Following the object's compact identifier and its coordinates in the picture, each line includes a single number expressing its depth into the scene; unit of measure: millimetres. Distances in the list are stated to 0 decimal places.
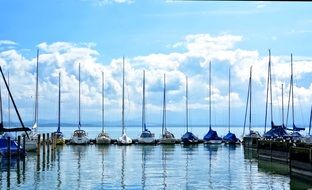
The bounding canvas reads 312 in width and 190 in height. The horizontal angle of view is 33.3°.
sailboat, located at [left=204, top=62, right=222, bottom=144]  105112
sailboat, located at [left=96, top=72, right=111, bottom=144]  99681
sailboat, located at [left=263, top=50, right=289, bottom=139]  87250
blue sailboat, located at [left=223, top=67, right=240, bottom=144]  104312
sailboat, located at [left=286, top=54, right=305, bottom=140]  92744
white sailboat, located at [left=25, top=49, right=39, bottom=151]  75125
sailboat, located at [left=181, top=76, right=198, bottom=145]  104312
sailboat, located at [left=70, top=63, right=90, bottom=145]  99438
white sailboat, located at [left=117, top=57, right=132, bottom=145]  98544
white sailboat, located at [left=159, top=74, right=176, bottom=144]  102625
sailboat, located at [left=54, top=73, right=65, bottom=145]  98575
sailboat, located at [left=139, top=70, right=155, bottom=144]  101688
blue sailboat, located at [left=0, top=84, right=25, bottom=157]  62228
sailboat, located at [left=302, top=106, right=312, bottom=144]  77688
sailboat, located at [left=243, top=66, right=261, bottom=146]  86625
